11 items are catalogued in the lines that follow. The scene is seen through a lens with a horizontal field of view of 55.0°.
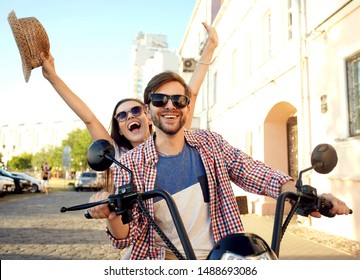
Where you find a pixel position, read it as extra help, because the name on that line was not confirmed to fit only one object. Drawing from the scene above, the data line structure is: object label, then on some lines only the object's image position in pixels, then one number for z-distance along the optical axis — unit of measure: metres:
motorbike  0.85
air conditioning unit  14.95
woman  2.28
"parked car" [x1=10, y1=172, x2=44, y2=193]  17.61
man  1.37
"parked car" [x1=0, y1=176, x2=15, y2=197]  14.12
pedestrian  17.38
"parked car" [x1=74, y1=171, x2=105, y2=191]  21.05
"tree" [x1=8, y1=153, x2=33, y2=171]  58.12
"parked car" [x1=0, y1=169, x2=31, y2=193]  16.11
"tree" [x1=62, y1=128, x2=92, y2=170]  45.00
